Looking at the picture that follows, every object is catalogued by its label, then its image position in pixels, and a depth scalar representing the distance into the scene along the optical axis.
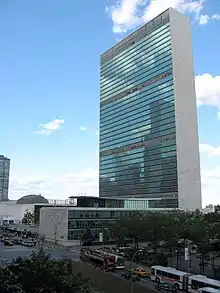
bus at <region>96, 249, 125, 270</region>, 45.81
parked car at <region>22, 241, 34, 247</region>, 69.16
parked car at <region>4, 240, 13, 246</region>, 69.21
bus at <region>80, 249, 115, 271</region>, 44.60
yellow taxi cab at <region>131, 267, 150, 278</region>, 41.31
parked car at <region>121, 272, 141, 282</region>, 37.68
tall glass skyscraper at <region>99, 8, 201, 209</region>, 126.26
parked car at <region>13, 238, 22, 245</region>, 72.91
